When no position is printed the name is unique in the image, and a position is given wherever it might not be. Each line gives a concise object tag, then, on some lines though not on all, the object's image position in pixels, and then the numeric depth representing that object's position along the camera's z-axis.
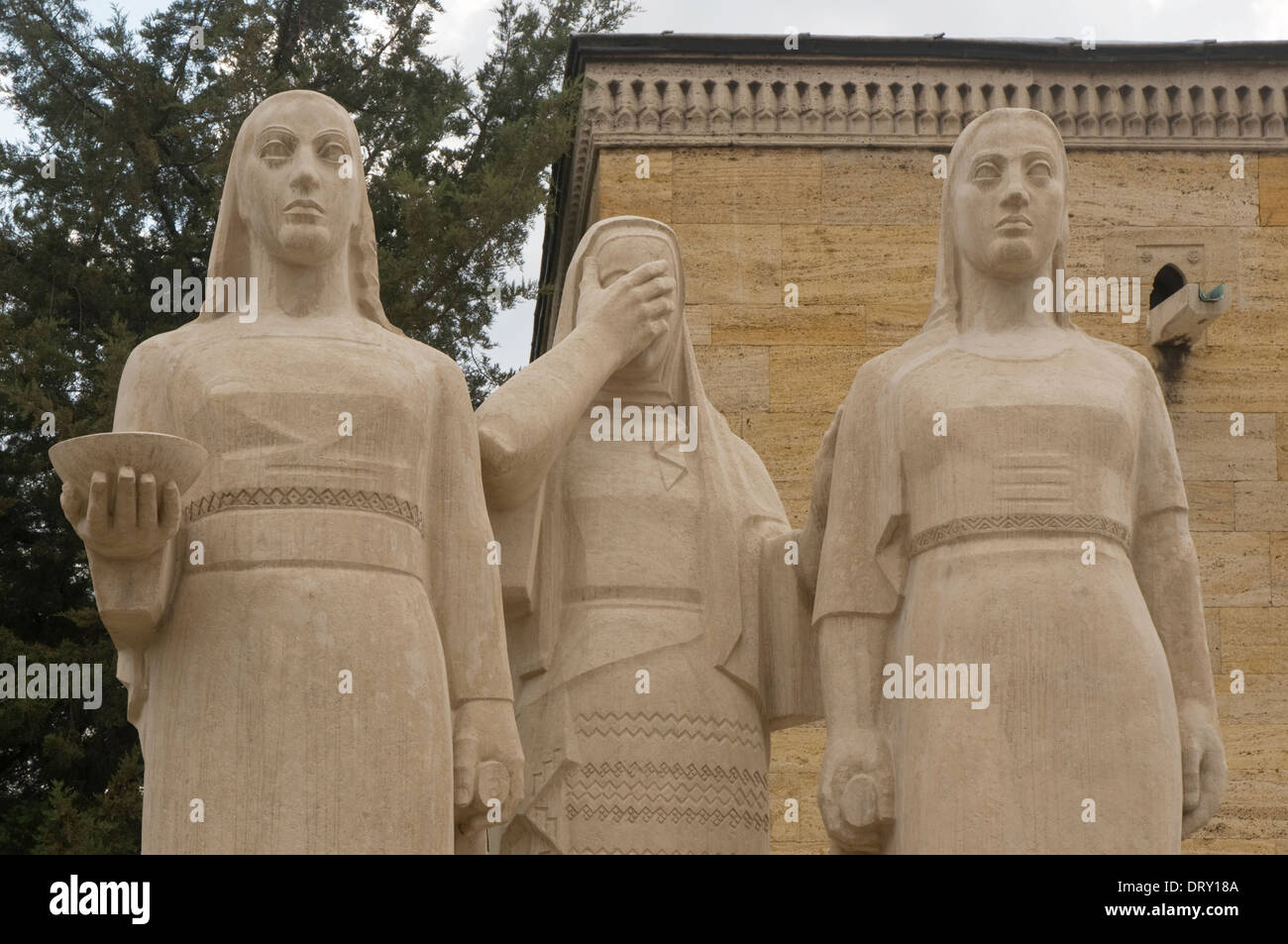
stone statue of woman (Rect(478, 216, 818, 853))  8.24
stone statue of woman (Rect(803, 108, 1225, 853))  7.55
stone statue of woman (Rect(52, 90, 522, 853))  7.27
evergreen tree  15.66
